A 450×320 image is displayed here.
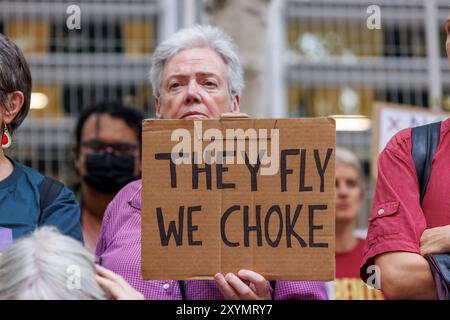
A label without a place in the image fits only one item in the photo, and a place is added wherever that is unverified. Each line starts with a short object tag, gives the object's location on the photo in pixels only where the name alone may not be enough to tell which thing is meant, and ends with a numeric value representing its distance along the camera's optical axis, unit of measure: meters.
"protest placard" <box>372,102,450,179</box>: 11.04
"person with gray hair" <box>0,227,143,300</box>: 5.05
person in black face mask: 9.52
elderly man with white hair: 6.31
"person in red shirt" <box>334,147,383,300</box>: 9.12
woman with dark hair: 6.24
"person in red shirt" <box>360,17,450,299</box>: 5.85
